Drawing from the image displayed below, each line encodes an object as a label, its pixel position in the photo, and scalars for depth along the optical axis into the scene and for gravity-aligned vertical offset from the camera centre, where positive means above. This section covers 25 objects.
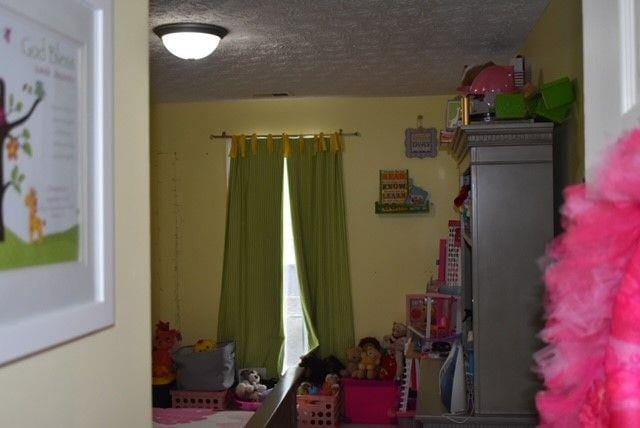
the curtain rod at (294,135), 5.37 +0.57
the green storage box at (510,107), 2.92 +0.41
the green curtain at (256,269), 5.36 -0.37
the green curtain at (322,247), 5.28 -0.22
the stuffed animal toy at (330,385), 4.88 -1.10
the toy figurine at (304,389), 4.89 -1.12
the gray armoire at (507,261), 2.89 -0.18
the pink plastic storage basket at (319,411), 4.77 -1.23
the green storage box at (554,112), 2.84 +0.38
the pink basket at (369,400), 4.88 -1.20
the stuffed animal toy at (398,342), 4.97 -0.86
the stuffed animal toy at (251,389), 4.97 -1.14
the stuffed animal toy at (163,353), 5.09 -0.92
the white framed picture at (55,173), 0.93 +0.06
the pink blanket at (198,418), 2.77 -0.77
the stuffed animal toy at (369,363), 4.96 -0.97
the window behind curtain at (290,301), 5.41 -0.61
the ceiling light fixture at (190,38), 3.33 +0.79
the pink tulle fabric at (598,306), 0.77 -0.11
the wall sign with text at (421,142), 5.26 +0.50
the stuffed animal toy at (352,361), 5.08 -0.98
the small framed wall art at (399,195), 5.25 +0.14
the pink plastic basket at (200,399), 4.93 -1.19
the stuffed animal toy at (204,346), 5.07 -0.87
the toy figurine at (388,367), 4.95 -1.00
